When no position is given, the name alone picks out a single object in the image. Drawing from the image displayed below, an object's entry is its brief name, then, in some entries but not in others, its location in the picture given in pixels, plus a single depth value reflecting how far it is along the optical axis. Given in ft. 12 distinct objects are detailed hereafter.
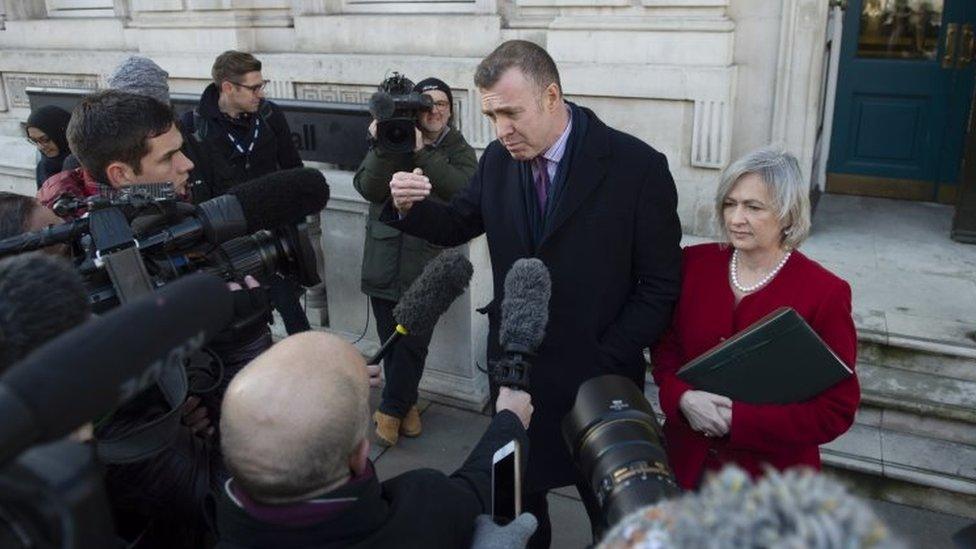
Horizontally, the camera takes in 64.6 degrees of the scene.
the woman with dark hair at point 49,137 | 14.37
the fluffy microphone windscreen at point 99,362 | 2.22
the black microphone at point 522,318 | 6.23
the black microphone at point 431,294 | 7.22
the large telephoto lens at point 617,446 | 4.50
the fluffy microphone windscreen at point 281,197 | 6.80
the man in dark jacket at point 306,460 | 4.16
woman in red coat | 6.86
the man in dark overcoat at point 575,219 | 7.80
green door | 17.99
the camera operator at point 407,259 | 11.51
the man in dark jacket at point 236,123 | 12.64
